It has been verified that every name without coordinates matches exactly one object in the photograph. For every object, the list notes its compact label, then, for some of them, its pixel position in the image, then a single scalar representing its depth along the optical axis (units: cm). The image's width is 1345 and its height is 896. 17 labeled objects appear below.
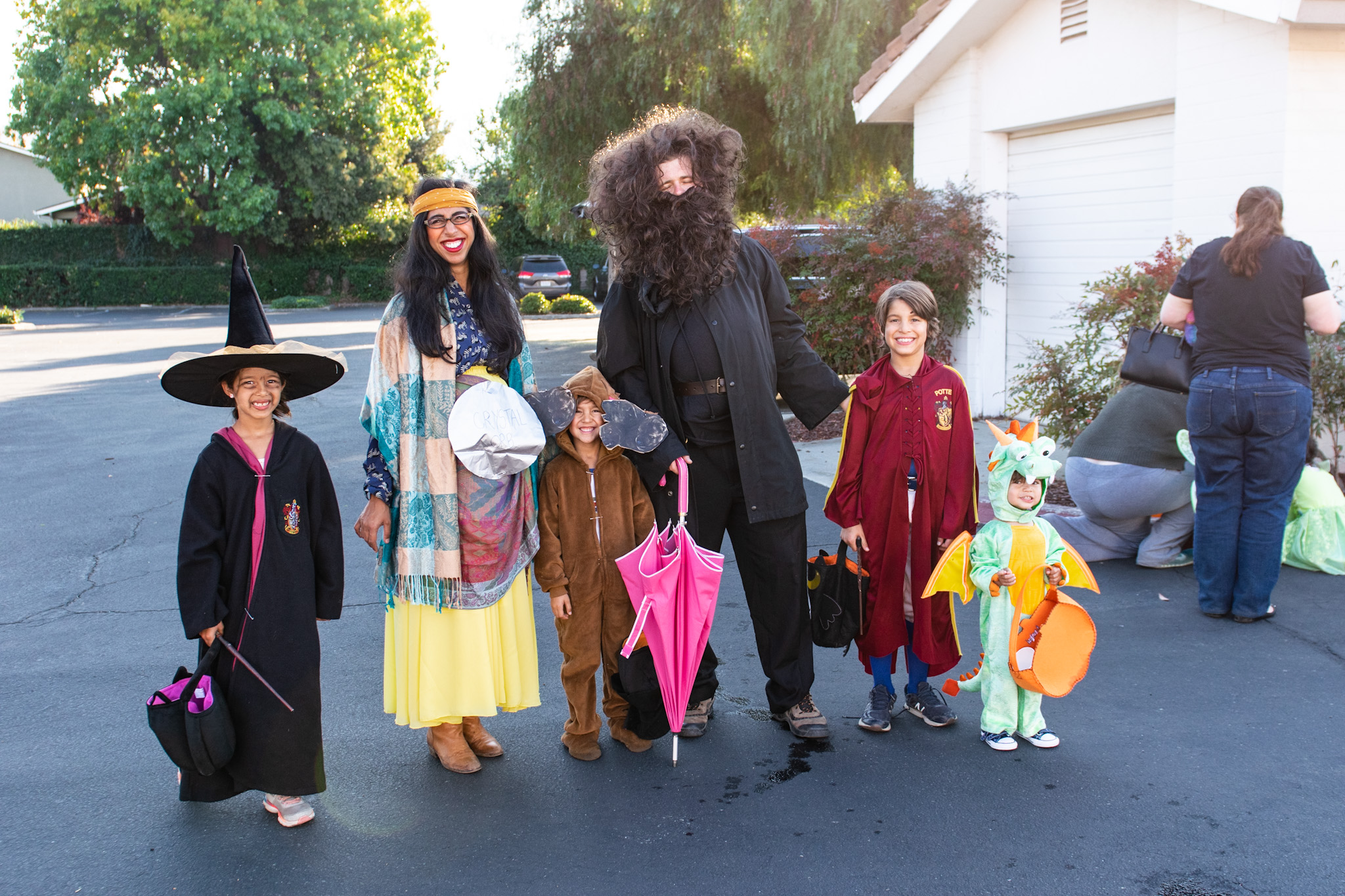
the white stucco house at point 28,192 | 4650
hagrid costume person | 354
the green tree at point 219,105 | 3281
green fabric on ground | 552
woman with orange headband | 350
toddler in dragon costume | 357
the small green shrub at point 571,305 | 2894
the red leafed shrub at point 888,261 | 950
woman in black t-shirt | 479
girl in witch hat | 318
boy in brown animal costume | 363
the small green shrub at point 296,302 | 3406
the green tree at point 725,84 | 1220
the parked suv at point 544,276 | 3247
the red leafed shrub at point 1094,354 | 681
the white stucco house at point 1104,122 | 695
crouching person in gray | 564
